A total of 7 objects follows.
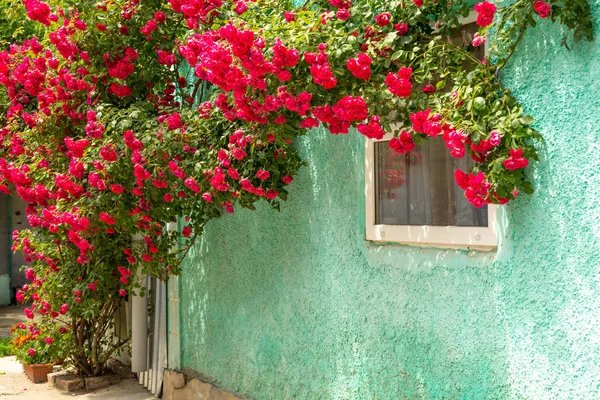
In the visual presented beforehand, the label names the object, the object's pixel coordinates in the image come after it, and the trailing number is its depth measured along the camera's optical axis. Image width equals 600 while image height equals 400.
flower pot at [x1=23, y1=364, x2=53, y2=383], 8.04
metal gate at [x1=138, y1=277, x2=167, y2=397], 7.27
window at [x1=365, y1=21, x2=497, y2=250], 3.85
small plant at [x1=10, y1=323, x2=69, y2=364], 7.76
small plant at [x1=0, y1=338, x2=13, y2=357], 9.61
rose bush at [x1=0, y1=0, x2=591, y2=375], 3.46
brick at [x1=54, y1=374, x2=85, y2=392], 7.54
